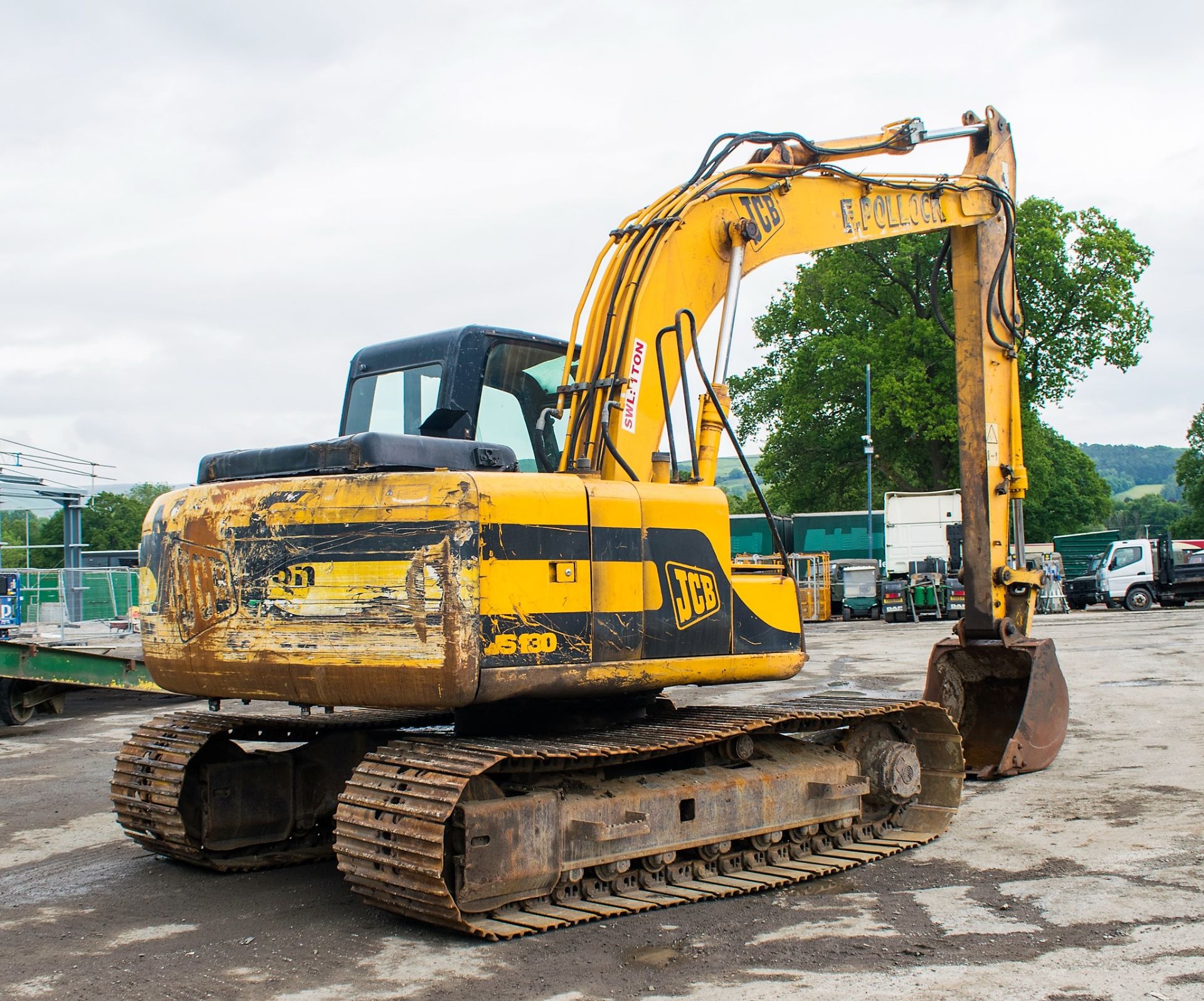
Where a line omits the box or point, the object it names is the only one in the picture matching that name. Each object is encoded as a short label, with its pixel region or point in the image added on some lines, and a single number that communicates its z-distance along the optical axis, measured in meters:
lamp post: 38.66
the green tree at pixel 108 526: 82.50
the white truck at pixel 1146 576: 32.31
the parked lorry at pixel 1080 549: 45.56
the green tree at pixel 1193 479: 73.38
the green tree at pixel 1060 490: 42.84
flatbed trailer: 12.88
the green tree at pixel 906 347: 42.41
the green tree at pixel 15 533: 65.09
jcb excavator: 5.40
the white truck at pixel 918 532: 33.75
